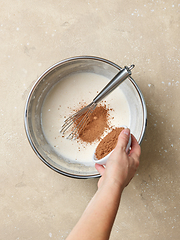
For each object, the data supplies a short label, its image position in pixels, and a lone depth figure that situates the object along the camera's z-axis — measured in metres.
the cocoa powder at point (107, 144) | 0.64
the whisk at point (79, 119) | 0.78
